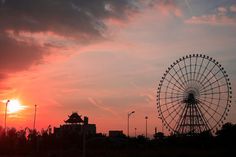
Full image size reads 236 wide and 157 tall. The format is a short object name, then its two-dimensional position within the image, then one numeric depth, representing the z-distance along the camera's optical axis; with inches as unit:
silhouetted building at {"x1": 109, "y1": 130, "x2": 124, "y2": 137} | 5766.2
